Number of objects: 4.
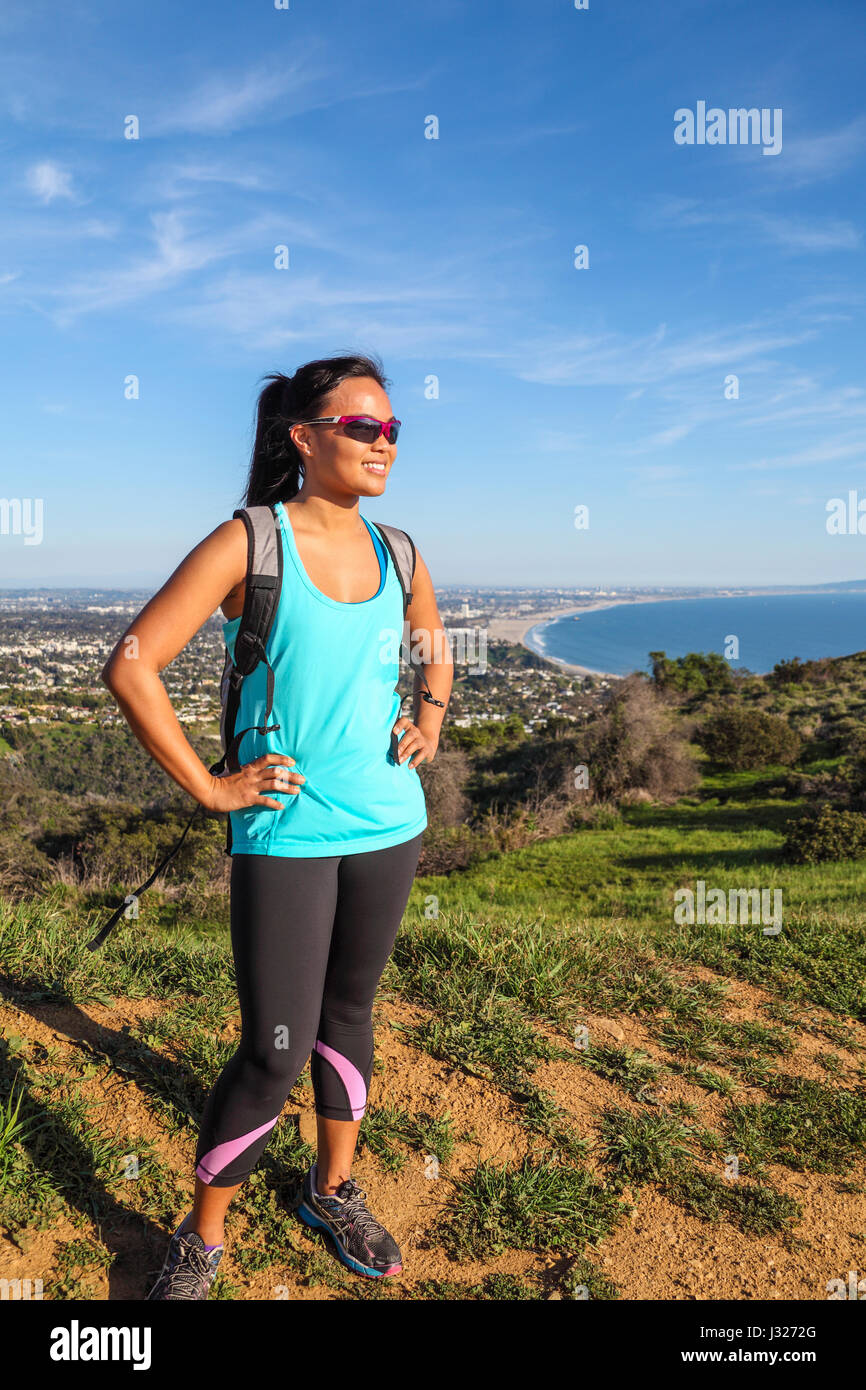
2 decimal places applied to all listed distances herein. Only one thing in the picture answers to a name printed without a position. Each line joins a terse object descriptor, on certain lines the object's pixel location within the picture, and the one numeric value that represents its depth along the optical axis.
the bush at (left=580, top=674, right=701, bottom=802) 15.83
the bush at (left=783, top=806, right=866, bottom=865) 9.20
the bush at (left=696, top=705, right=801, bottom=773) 17.09
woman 1.70
